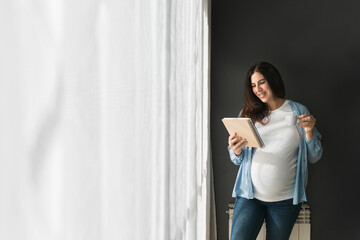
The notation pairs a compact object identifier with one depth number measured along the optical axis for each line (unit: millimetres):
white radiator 2680
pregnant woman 2150
